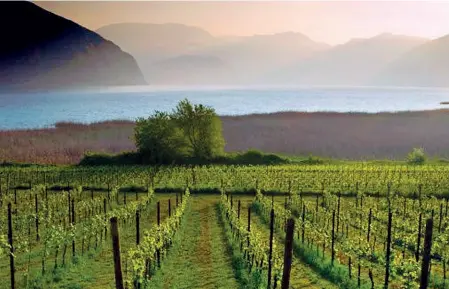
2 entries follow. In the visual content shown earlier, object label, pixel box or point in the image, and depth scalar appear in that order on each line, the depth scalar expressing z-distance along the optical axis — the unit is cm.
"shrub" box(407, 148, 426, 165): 4790
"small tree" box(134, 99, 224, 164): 4834
